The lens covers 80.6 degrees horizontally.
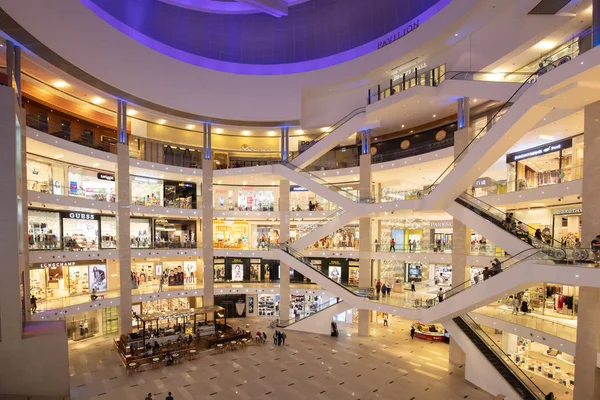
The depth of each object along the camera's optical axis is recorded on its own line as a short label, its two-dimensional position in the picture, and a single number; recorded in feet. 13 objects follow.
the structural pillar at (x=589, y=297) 32.37
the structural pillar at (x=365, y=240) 63.77
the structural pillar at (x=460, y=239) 49.55
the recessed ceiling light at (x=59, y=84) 53.26
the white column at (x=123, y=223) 58.90
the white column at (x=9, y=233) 33.88
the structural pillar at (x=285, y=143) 74.14
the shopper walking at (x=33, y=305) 46.64
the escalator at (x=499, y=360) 38.37
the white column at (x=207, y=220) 70.54
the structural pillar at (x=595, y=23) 30.22
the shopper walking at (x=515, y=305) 46.26
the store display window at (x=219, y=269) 82.49
